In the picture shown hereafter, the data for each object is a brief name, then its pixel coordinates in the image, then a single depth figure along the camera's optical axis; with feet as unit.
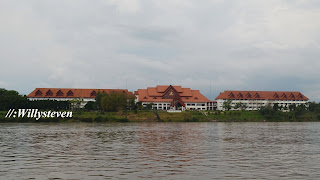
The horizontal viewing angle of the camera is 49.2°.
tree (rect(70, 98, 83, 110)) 342.38
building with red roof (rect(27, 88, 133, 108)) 398.85
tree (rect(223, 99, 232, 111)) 377.11
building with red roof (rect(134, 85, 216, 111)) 392.68
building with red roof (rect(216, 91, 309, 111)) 426.51
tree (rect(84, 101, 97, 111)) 342.09
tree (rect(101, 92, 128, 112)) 311.47
